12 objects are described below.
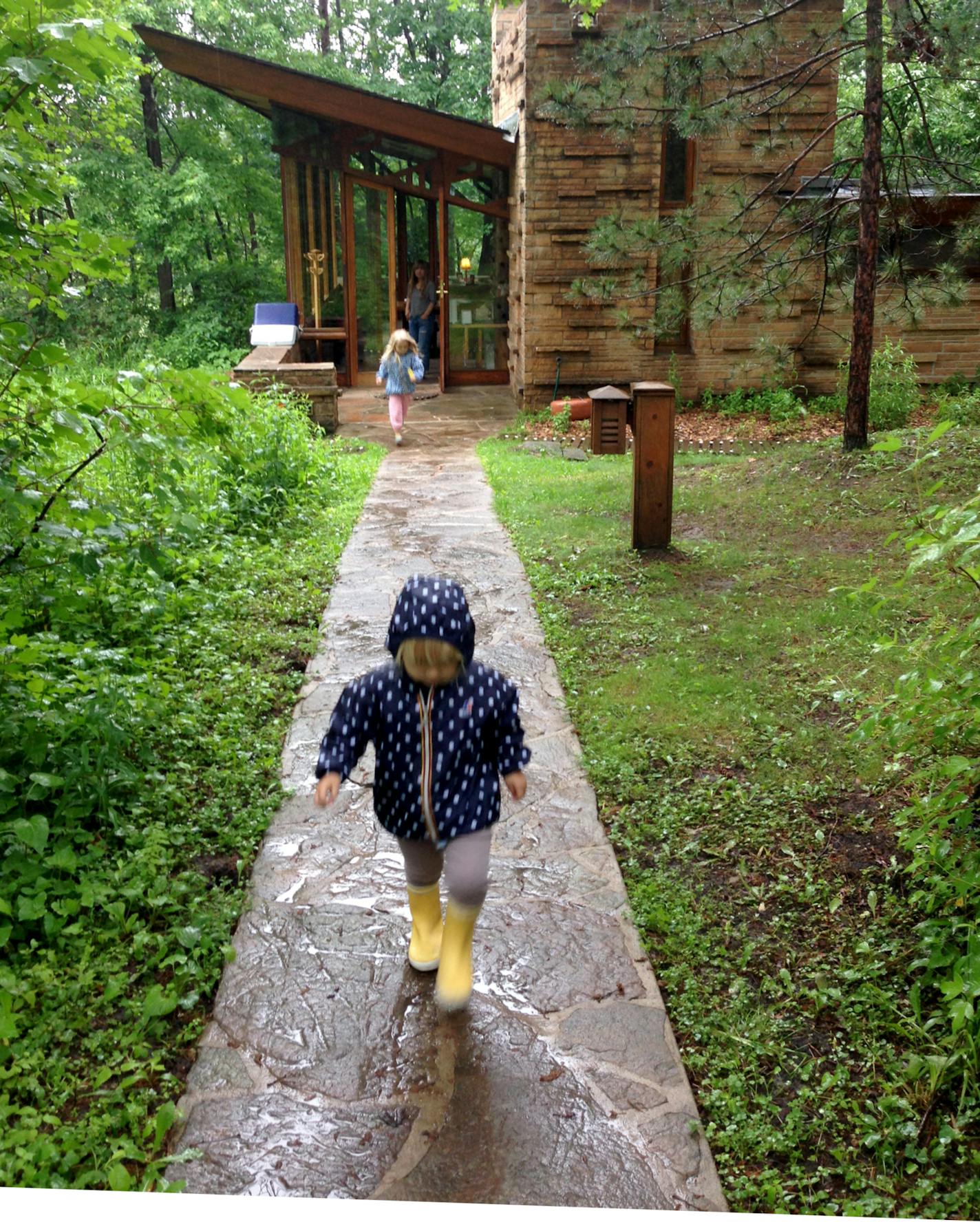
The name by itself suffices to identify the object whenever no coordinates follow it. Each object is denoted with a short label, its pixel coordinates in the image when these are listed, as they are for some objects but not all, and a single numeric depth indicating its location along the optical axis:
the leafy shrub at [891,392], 13.06
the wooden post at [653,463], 7.96
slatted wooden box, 12.34
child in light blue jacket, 13.56
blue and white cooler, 16.66
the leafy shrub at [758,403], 14.71
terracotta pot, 14.76
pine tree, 9.41
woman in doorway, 17.91
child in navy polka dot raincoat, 3.32
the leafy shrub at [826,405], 15.01
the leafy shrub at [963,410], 11.71
